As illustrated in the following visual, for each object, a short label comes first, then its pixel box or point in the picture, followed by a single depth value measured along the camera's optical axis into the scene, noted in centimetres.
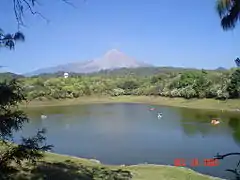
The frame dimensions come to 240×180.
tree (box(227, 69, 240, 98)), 3596
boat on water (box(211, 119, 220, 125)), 2490
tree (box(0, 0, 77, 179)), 408
